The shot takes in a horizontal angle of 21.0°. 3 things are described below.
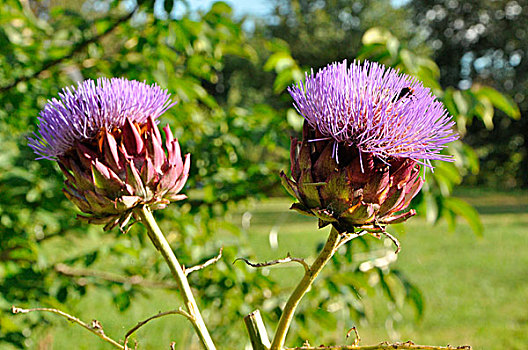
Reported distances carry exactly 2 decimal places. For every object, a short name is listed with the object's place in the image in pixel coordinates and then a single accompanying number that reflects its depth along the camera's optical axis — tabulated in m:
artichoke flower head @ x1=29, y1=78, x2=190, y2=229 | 0.83
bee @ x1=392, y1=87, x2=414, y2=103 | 0.80
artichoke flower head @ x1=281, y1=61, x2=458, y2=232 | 0.80
